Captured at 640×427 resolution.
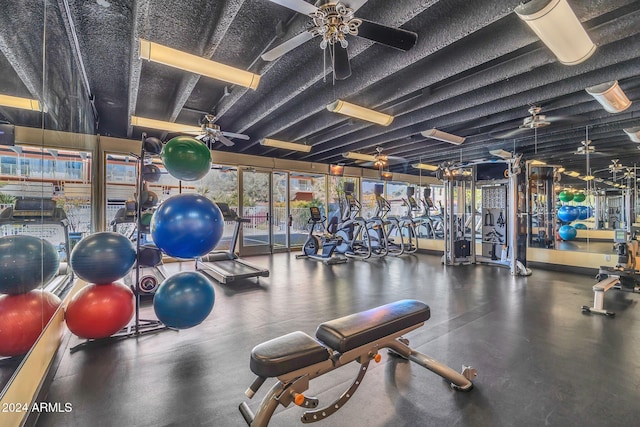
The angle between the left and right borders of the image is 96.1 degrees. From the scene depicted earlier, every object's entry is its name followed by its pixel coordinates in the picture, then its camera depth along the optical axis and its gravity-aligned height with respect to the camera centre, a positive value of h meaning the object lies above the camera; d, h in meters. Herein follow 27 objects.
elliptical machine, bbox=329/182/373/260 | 7.52 -0.39
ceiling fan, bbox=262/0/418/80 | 2.14 +1.49
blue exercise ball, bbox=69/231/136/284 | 2.50 -0.38
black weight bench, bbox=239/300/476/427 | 1.37 -0.74
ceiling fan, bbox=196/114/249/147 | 5.06 +1.48
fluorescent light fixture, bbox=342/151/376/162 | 8.16 +1.66
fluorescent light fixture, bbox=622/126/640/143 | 4.69 +1.30
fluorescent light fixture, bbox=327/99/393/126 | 4.48 +1.67
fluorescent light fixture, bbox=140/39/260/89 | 2.93 +1.66
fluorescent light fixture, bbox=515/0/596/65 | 2.20 +1.53
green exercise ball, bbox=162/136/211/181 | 2.71 +0.54
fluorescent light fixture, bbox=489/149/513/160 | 5.62 +1.16
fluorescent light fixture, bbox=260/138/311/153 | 6.68 +1.67
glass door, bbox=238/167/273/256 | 8.23 +0.20
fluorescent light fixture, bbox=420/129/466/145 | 5.82 +1.63
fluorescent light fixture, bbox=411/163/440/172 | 9.84 +1.62
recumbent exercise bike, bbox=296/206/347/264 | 7.14 -0.82
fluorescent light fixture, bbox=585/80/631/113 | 3.53 +1.48
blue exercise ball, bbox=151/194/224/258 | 2.47 -0.10
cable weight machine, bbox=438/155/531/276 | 5.88 -0.08
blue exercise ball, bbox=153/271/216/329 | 2.61 -0.80
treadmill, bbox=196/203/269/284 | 4.94 -1.00
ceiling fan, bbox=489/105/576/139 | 4.18 +1.44
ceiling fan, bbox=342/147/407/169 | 7.89 +1.64
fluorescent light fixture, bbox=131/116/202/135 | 4.97 +1.61
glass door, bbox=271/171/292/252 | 8.88 +0.15
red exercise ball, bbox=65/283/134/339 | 2.48 -0.85
